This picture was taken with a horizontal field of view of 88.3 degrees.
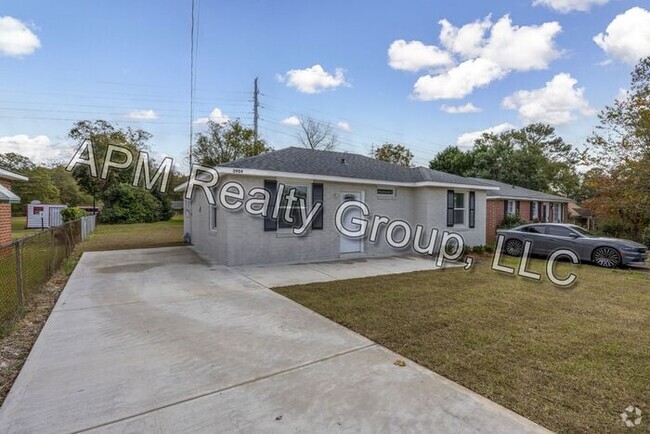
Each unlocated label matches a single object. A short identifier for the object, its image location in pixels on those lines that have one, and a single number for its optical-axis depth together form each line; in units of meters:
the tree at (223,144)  31.05
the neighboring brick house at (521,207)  17.84
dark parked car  9.91
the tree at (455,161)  31.86
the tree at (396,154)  36.50
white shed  27.20
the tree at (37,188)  38.28
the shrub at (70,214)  23.08
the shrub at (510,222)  18.08
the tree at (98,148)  32.59
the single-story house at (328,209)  9.20
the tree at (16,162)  43.25
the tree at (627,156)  15.08
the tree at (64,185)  47.31
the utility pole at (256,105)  29.83
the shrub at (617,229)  18.80
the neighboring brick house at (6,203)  9.83
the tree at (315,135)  35.28
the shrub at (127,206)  29.50
